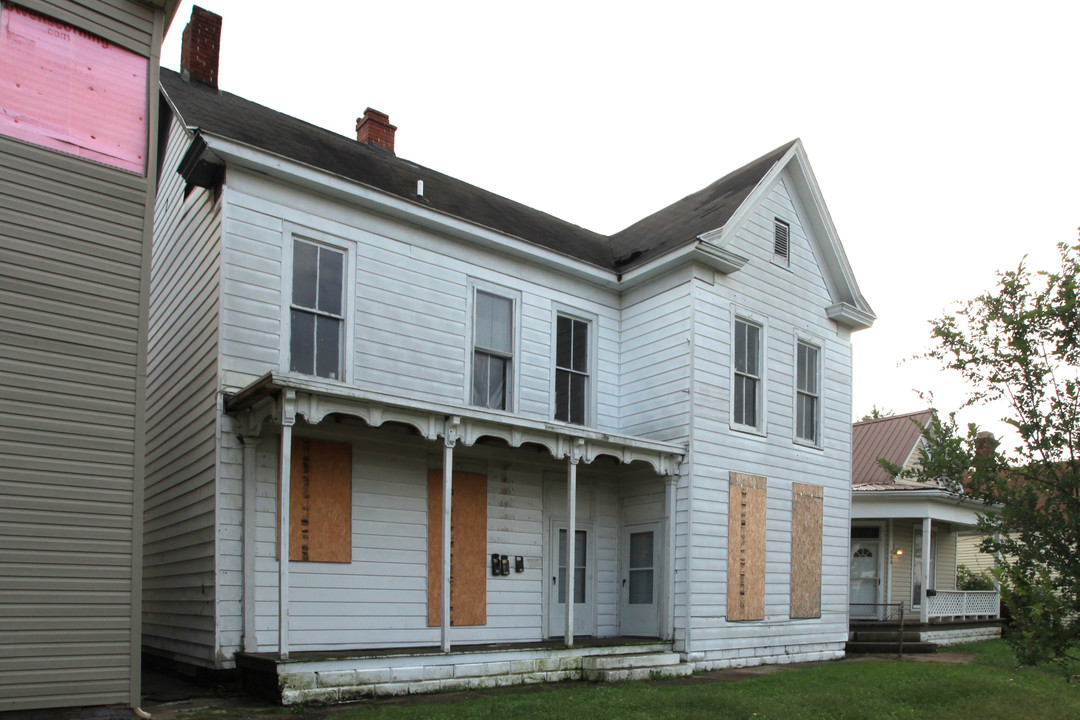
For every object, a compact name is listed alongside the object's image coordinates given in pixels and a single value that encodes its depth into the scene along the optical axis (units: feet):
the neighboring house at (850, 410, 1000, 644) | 70.18
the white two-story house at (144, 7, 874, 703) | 34.94
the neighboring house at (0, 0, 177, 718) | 25.36
